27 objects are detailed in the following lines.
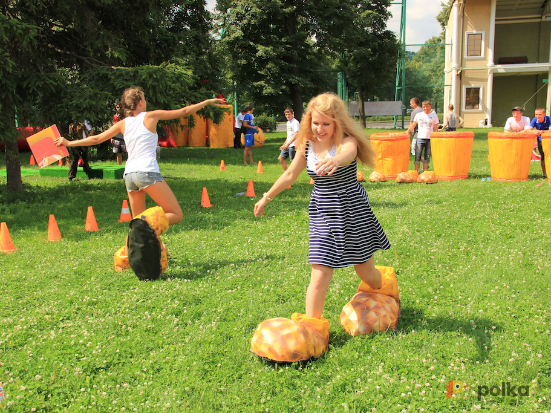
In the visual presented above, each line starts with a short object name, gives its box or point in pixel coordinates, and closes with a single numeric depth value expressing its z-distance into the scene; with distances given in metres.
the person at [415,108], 14.56
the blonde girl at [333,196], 3.86
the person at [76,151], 12.05
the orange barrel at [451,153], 13.18
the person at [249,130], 18.55
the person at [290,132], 12.64
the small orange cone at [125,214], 9.23
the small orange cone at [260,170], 16.18
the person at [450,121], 19.43
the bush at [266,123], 42.72
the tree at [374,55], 38.75
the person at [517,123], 14.22
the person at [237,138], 26.62
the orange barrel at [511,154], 12.70
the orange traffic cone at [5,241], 7.39
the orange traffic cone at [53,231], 7.96
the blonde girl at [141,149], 5.80
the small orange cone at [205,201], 10.37
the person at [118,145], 16.77
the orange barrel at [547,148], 12.38
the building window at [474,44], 39.44
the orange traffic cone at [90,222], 8.56
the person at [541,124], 13.39
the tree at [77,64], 10.04
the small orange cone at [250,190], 11.69
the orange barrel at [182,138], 28.82
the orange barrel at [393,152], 13.91
